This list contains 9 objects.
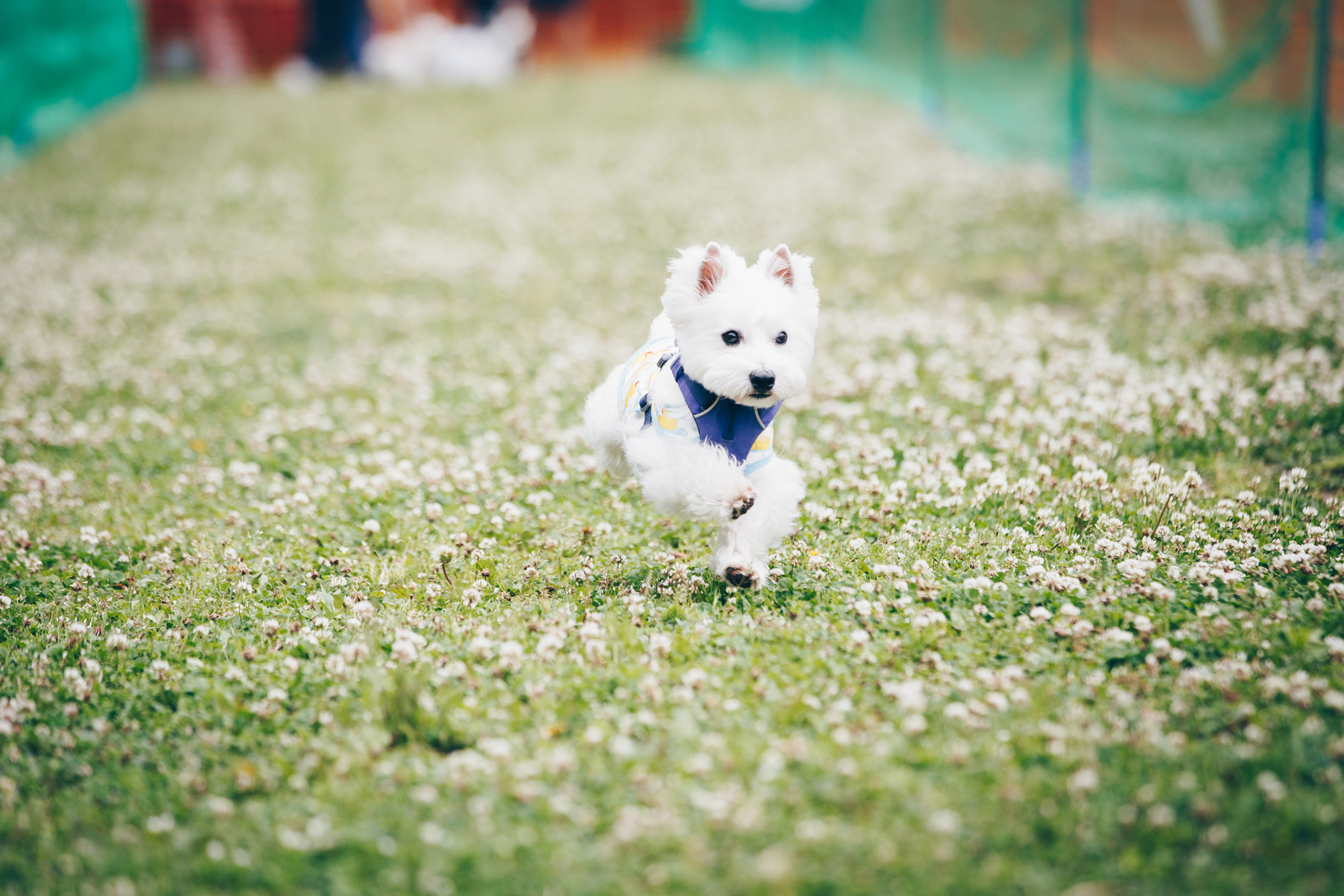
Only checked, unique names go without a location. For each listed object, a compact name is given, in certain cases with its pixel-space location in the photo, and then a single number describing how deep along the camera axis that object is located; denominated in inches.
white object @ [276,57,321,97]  1288.5
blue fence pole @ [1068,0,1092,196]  580.4
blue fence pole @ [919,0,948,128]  853.8
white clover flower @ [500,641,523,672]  177.2
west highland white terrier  178.2
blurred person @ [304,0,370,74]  1470.2
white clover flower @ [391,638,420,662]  180.9
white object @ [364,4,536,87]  1371.8
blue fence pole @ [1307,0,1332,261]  409.1
